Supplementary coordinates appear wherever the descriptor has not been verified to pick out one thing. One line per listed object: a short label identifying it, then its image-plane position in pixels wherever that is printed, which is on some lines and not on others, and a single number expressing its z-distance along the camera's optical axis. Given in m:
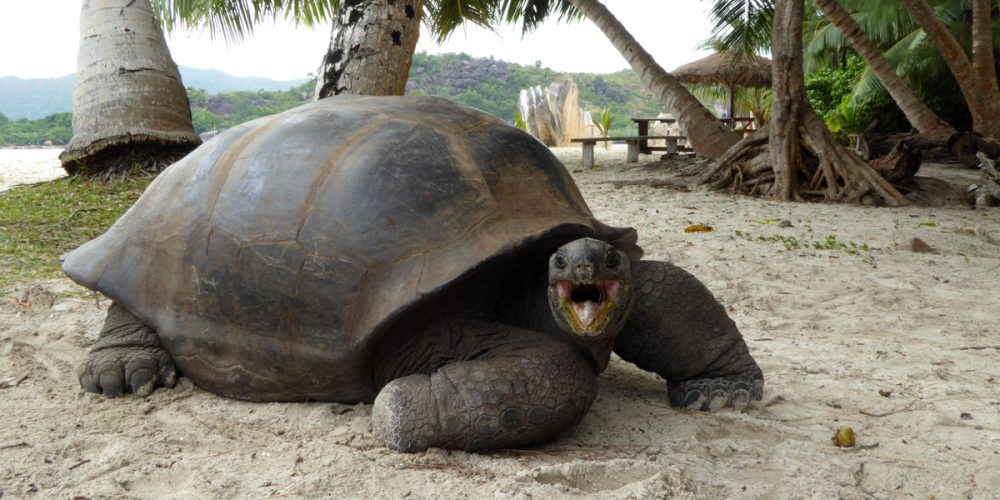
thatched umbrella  18.61
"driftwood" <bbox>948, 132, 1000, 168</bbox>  8.12
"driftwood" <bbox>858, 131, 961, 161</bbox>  8.38
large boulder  24.20
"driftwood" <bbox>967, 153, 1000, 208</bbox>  7.09
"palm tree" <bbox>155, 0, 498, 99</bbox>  4.81
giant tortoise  1.99
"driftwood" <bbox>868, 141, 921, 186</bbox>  7.65
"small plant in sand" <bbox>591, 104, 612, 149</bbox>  22.78
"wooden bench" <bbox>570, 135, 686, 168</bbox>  13.15
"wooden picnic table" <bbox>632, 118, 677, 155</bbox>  16.29
